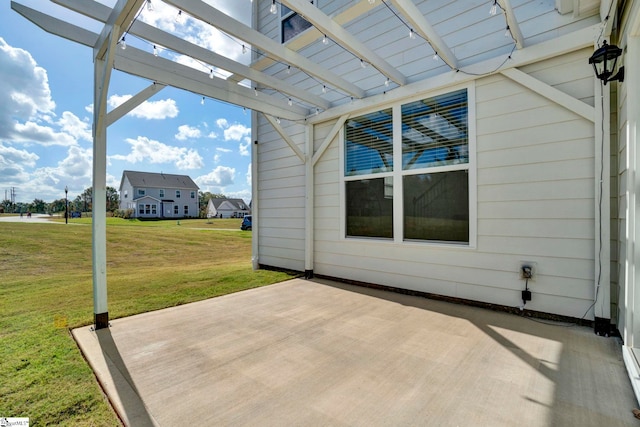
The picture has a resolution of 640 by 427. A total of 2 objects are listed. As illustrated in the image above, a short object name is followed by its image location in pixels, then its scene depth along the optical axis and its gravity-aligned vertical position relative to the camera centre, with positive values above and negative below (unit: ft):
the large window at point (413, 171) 11.87 +1.96
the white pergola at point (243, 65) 8.11 +5.61
